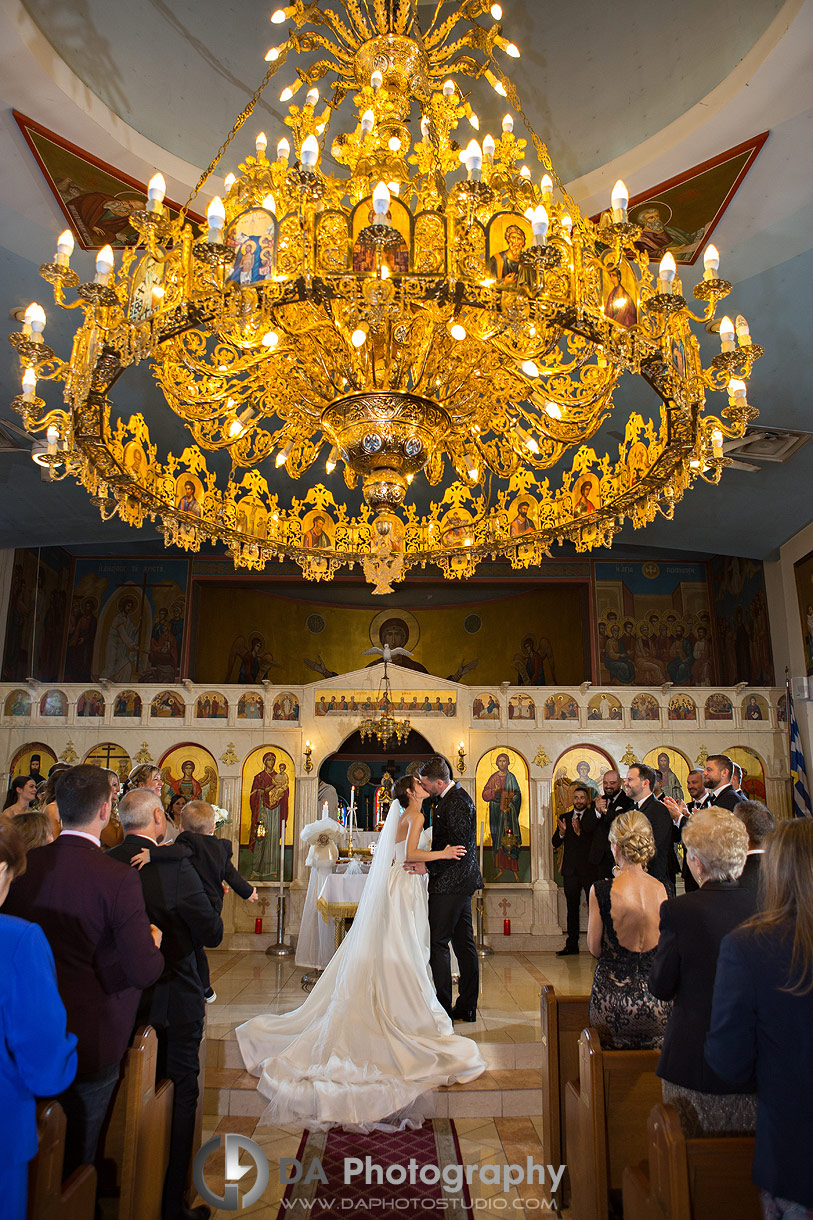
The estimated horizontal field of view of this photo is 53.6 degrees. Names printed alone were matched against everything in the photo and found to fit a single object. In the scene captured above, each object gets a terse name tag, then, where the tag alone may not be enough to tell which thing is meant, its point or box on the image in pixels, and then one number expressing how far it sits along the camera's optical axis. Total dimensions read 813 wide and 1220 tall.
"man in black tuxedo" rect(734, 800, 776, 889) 4.37
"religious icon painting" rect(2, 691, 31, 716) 13.27
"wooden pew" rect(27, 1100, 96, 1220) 2.26
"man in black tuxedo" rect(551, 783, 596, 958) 11.00
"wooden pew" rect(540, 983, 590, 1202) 4.12
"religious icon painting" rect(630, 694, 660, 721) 13.65
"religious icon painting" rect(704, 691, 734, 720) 13.64
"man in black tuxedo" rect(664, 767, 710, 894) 7.60
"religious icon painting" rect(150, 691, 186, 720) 13.52
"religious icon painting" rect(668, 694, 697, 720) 13.69
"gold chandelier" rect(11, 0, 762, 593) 3.53
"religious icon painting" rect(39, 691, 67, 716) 13.49
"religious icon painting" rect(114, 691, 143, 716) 13.55
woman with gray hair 2.76
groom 6.41
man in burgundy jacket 2.85
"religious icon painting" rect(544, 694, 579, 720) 13.66
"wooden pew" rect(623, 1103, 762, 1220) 2.35
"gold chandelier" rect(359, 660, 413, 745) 12.53
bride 4.93
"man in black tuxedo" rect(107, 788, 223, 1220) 3.85
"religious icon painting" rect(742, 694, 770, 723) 13.50
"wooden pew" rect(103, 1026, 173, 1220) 3.01
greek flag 12.19
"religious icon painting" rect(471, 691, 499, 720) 13.54
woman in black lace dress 3.55
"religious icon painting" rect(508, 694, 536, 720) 13.55
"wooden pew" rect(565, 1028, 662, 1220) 3.25
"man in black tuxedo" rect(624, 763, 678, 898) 6.66
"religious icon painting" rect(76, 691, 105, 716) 13.49
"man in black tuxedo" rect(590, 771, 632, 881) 9.78
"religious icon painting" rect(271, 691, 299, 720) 13.52
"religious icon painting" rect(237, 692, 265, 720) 13.49
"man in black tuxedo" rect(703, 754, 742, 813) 6.40
